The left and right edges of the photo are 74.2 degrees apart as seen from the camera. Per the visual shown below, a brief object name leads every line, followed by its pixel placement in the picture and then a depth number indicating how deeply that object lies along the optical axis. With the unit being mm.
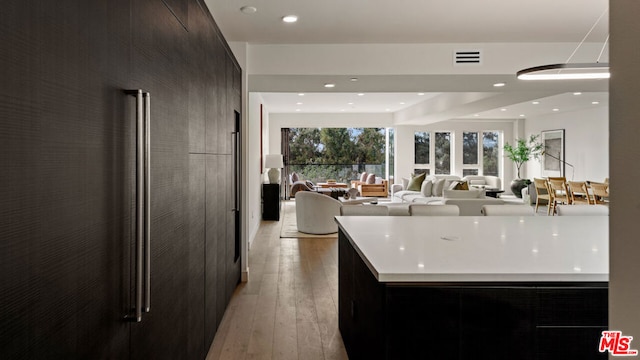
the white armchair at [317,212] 6871
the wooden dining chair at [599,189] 7198
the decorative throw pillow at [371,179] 13109
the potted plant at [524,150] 11797
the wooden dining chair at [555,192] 8477
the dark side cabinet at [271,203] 8703
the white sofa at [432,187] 9688
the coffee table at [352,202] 7340
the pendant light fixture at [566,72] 2871
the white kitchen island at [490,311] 1668
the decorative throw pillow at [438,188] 9695
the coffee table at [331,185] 12922
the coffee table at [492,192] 9750
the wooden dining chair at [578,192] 7749
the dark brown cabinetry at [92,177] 860
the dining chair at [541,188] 9035
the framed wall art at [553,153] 11000
